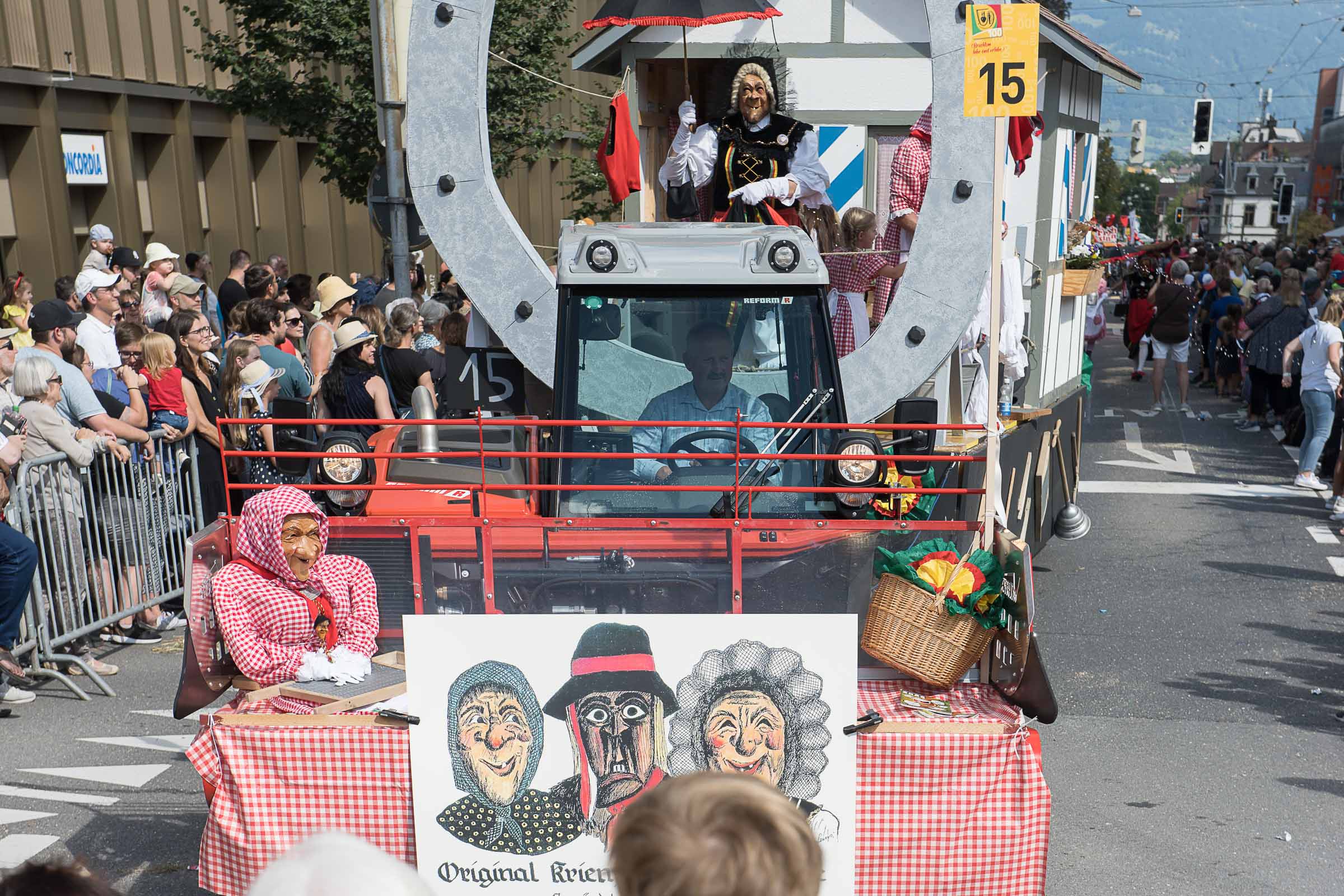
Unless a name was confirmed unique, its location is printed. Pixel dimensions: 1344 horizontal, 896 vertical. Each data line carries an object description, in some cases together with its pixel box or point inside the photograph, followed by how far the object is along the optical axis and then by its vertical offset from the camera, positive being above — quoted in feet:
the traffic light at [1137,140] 304.71 +11.73
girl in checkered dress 27.55 -1.78
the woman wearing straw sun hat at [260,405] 24.18 -4.30
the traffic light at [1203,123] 146.20 +7.17
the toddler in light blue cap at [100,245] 42.19 -1.39
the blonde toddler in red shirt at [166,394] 29.40 -4.24
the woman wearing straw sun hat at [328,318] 33.94 -3.20
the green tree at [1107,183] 177.68 +0.93
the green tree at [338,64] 53.72 +5.46
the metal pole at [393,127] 33.32 +1.85
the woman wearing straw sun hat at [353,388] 27.61 -3.91
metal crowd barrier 25.22 -6.92
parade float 13.89 -4.54
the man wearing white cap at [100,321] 33.53 -3.06
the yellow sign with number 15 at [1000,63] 15.93 +1.54
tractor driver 17.83 -2.67
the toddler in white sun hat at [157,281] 41.65 -2.52
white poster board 13.79 -5.53
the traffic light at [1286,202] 184.23 -2.11
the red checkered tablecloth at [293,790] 14.25 -6.35
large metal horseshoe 23.06 -0.47
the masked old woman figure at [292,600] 15.81 -4.83
